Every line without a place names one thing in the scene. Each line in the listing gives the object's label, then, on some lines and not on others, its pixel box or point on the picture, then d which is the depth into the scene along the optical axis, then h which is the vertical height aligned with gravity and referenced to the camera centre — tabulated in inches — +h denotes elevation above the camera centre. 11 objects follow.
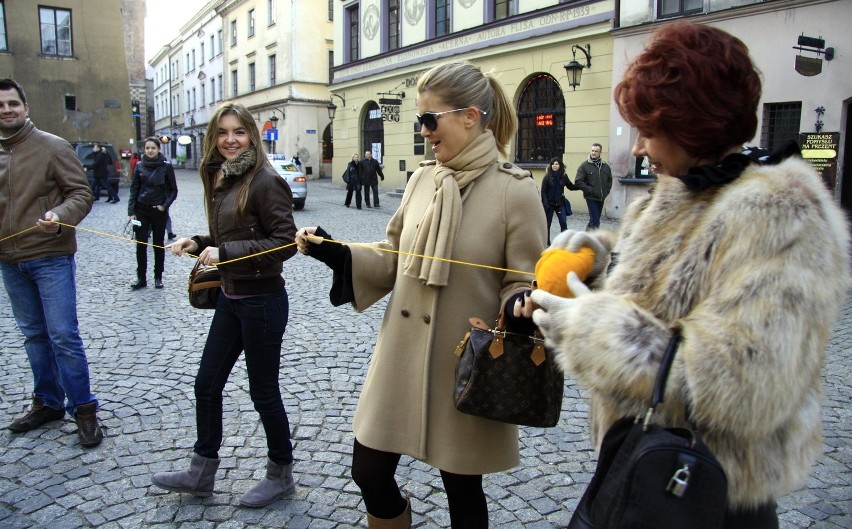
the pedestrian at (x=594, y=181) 498.0 -4.4
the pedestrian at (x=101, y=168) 800.9 +5.0
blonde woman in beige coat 89.3 -16.8
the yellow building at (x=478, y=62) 674.8 +138.2
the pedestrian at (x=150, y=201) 338.3 -14.8
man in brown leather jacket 152.6 -15.4
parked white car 747.4 -11.1
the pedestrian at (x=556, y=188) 508.4 -10.1
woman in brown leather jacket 123.5 -22.5
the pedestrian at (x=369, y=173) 786.3 +0.9
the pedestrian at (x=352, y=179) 788.6 -6.6
